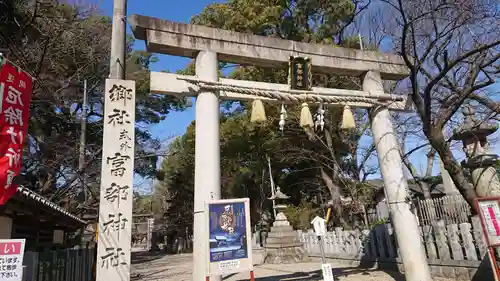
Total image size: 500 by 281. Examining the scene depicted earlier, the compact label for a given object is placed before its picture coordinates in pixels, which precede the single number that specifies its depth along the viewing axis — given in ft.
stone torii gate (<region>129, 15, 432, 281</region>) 20.29
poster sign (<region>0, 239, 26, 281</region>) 13.18
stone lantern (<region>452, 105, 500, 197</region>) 22.38
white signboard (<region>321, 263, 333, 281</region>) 19.22
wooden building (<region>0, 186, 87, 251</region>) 22.62
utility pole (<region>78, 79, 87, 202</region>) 40.50
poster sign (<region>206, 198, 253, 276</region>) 16.14
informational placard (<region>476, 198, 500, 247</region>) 17.40
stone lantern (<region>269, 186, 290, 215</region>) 53.47
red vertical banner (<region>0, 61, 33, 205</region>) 15.62
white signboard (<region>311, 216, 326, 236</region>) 22.82
